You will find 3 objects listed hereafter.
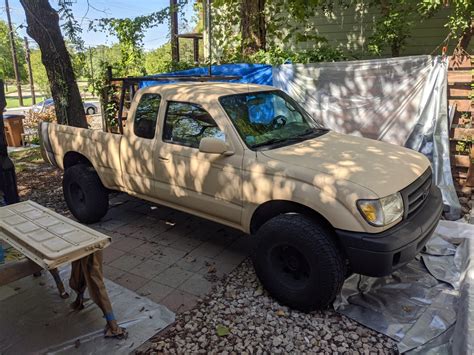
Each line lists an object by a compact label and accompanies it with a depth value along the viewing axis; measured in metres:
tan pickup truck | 2.83
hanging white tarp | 5.34
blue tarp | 6.71
